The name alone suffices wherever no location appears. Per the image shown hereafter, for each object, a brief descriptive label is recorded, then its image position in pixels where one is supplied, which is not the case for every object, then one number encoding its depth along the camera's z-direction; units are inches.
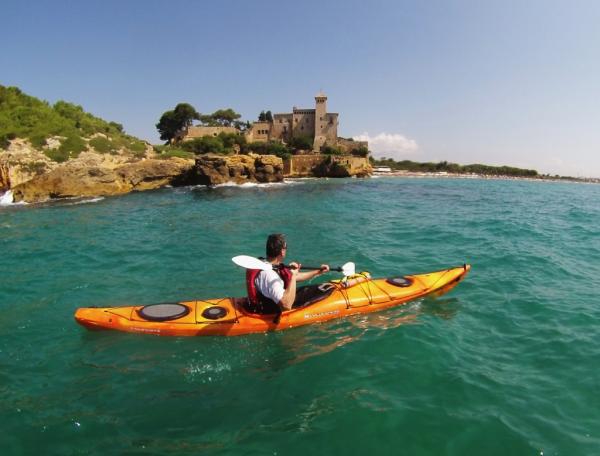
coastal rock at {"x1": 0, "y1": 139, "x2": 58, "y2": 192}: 923.4
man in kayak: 199.8
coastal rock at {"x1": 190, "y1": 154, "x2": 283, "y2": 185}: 1296.8
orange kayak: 203.5
